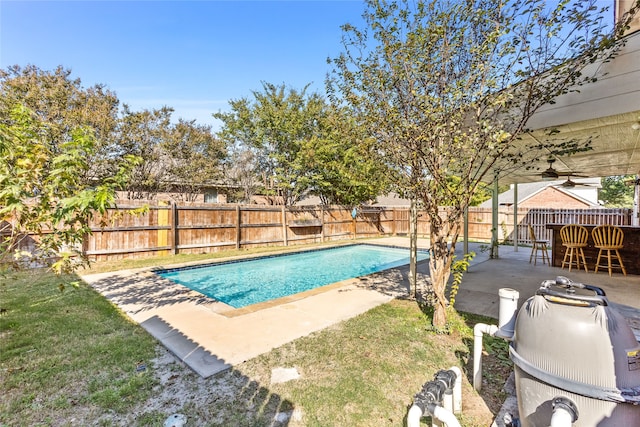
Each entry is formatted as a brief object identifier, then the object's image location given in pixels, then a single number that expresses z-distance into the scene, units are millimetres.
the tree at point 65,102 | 9461
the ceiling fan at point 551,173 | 6812
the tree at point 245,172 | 14656
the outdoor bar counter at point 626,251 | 6266
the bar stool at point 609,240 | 6105
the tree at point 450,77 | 2852
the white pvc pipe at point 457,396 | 2166
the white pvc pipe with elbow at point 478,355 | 2451
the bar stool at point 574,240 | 6555
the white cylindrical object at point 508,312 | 2143
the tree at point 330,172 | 13078
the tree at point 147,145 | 11609
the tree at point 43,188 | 2293
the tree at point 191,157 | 13180
